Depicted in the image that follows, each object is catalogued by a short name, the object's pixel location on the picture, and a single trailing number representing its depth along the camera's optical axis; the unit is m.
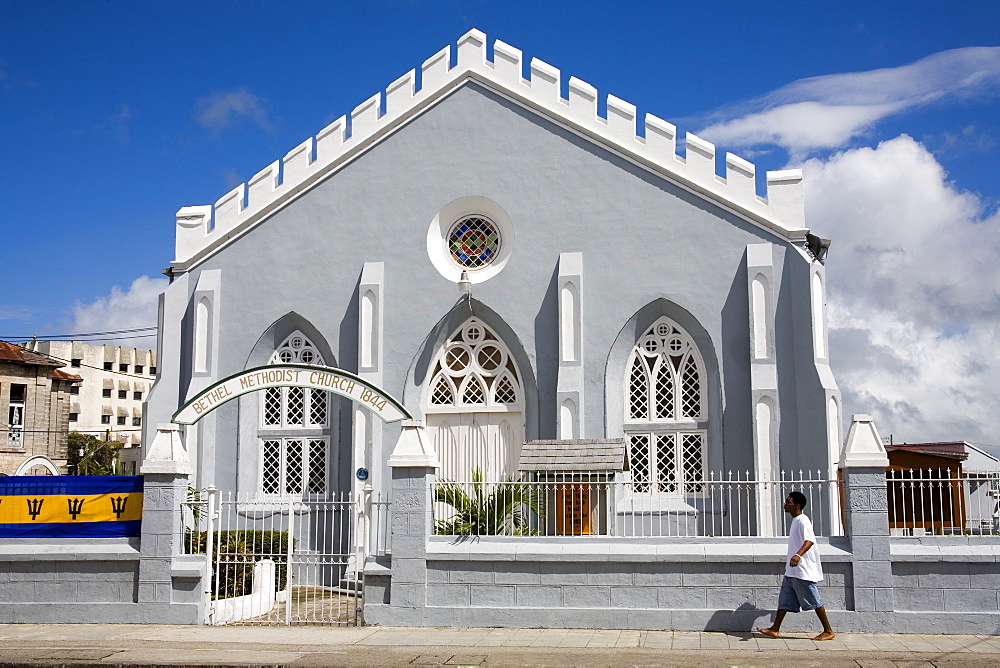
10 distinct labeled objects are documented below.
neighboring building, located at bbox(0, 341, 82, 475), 49.97
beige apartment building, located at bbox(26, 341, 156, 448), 83.50
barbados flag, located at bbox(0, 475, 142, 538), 14.28
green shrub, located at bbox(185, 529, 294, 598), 14.00
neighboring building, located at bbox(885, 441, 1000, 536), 12.74
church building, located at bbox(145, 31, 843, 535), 18.00
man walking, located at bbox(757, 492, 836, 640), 11.98
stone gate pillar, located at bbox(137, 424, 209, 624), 13.80
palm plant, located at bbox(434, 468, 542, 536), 13.80
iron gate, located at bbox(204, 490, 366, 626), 13.91
